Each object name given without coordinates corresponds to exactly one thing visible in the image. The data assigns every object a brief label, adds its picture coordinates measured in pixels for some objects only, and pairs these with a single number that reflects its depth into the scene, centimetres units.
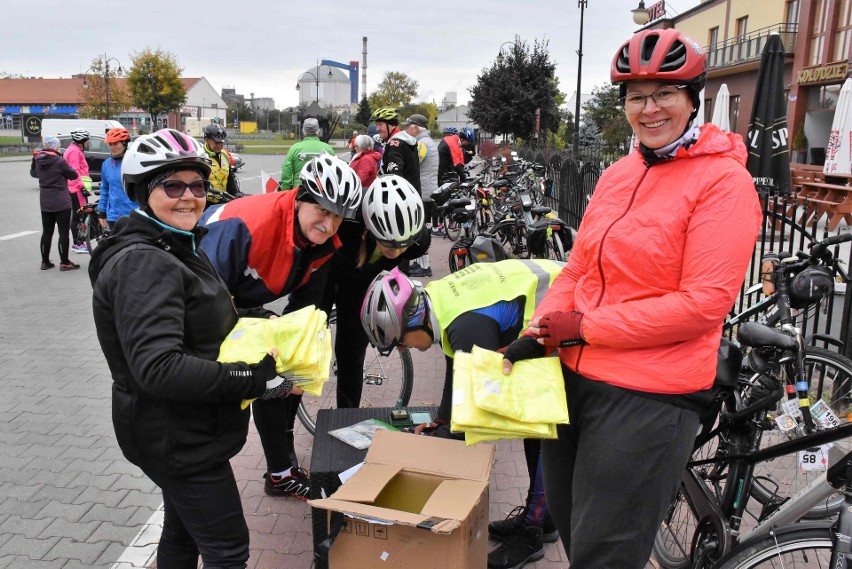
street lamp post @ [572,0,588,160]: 2106
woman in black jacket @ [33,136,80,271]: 1017
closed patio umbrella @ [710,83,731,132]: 1364
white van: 2539
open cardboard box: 229
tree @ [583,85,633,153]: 3491
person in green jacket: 936
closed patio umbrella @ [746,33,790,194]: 816
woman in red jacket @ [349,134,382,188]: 927
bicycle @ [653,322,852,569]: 264
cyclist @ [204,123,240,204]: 877
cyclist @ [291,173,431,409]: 355
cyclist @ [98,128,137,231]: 898
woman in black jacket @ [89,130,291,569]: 200
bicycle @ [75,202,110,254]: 1103
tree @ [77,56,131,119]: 4803
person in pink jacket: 1148
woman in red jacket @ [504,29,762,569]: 179
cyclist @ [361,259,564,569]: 255
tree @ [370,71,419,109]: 7180
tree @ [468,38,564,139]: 3089
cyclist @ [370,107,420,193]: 929
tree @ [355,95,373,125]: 5382
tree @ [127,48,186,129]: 4494
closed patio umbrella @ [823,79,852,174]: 1339
